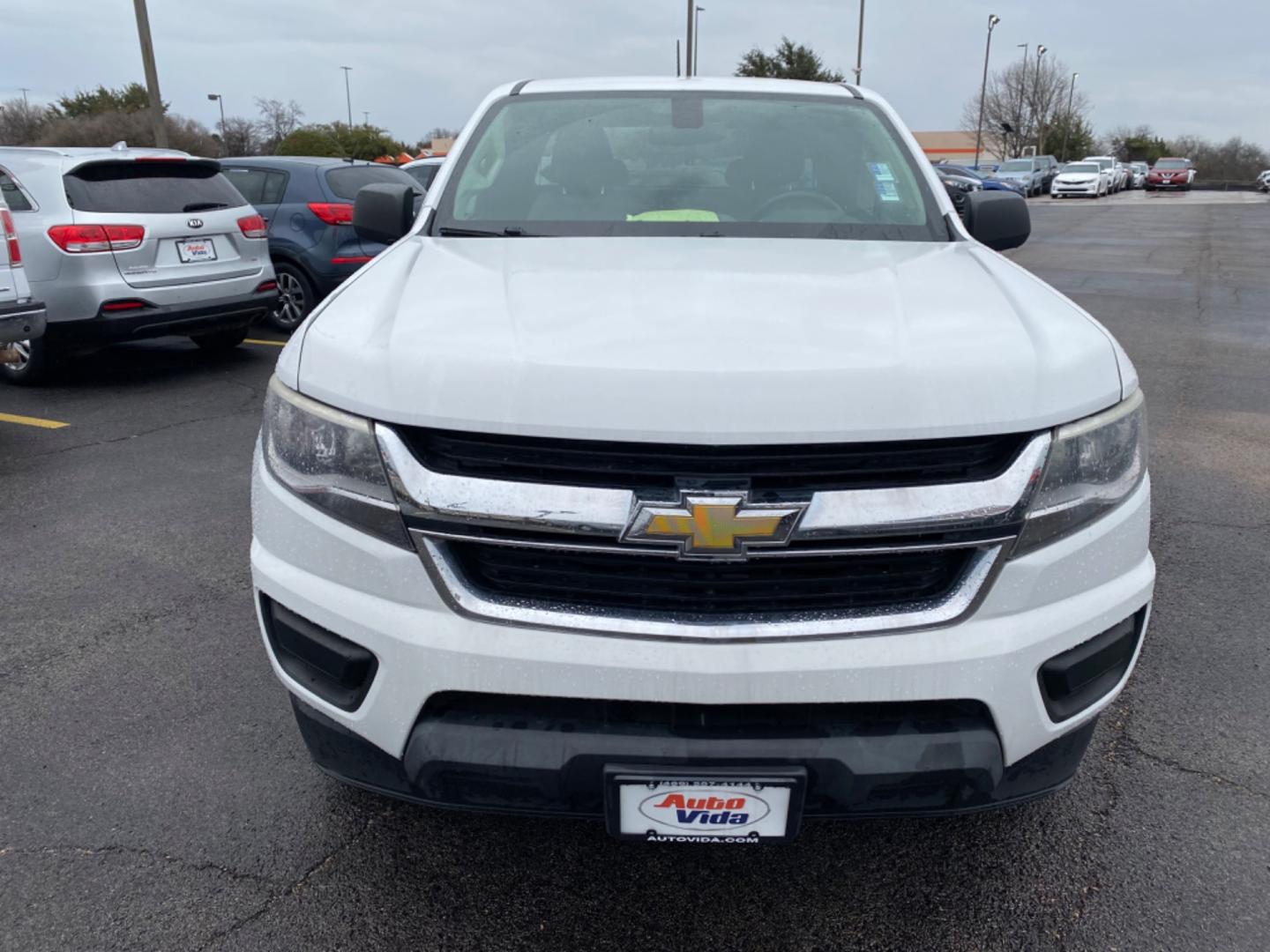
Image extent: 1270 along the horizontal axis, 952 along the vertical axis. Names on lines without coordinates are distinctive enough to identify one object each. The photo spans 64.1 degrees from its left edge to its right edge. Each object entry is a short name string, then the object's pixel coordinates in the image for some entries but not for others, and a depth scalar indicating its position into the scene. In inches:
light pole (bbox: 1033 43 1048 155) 2940.5
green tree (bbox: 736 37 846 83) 2192.4
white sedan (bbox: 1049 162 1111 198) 1632.6
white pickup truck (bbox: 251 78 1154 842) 69.8
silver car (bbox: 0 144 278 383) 265.1
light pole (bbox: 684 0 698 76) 1102.2
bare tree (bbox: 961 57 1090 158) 2984.7
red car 2039.9
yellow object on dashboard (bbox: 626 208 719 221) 119.6
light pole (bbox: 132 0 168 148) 668.1
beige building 3196.4
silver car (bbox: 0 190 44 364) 220.5
